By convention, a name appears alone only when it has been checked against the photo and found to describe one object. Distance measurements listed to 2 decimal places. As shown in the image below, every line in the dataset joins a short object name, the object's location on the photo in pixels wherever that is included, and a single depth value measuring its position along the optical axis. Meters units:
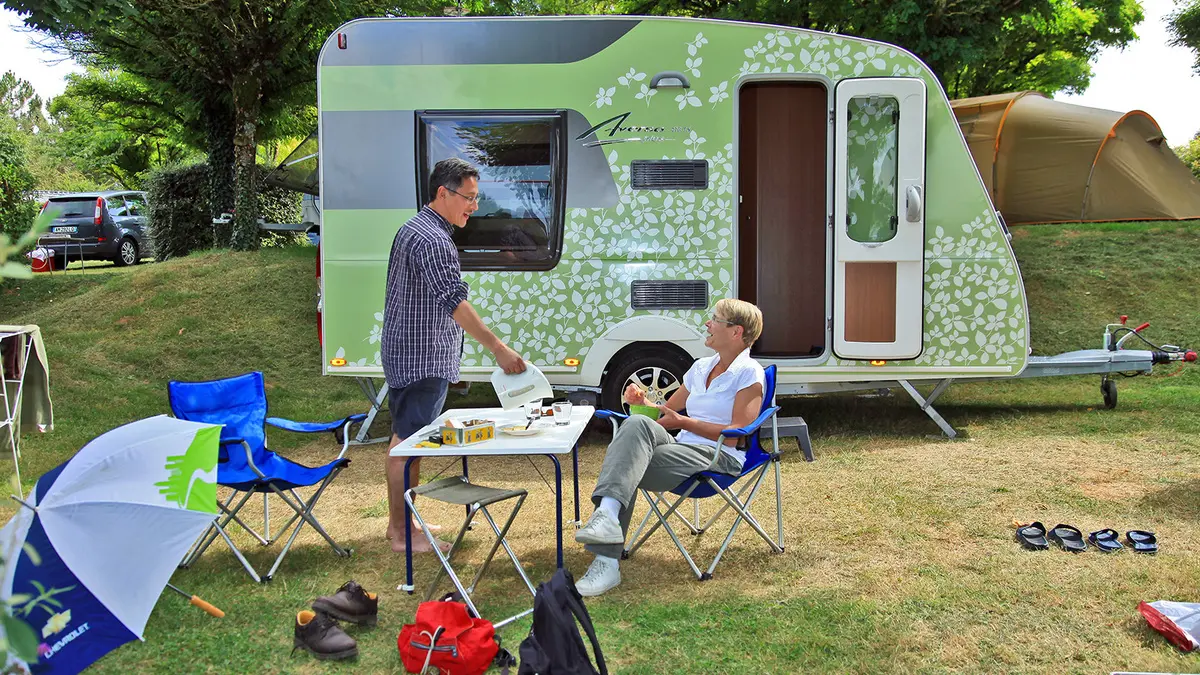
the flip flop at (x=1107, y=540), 3.82
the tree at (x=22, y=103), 51.22
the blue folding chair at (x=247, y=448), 3.77
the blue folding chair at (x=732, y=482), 3.69
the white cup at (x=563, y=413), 3.83
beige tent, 10.23
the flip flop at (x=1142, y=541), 3.79
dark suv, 14.29
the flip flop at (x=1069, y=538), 3.84
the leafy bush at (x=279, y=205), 14.41
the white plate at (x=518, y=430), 3.63
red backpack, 2.85
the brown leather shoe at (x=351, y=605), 3.21
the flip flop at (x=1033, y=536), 3.88
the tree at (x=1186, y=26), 15.92
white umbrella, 2.49
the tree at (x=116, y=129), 18.31
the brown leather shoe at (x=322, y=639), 3.02
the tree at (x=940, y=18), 9.11
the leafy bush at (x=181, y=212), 14.20
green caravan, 5.80
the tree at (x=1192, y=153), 17.84
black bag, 2.45
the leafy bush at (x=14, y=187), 10.33
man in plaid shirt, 3.77
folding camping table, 3.32
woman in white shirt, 3.54
